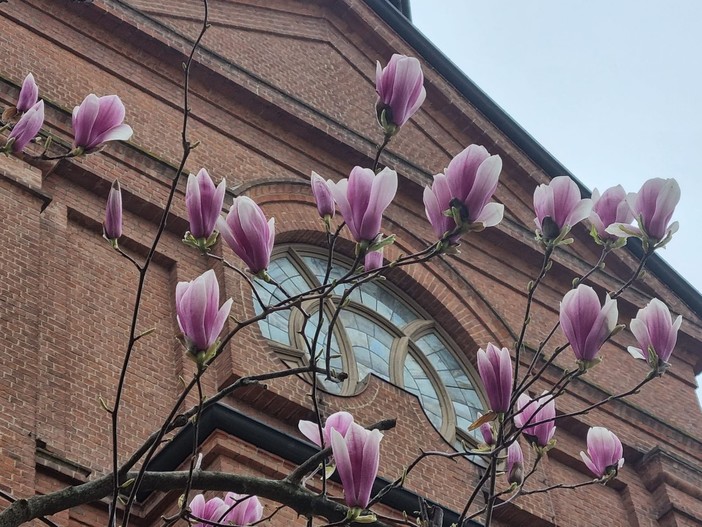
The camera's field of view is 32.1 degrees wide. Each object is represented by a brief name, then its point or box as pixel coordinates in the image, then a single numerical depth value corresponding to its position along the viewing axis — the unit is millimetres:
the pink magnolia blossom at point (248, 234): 5363
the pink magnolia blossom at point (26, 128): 6246
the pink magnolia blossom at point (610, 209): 6352
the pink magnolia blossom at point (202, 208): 5430
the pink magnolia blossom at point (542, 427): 6688
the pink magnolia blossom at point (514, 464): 6895
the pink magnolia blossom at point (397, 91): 5574
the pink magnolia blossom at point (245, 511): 6207
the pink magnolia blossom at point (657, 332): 5934
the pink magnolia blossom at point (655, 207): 5922
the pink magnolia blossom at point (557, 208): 5902
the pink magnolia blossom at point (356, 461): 4973
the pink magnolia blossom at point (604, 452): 6785
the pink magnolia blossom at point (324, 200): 5836
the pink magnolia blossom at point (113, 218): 5754
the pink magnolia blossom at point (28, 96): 6418
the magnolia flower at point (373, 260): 6848
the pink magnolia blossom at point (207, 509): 6051
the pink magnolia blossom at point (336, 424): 5637
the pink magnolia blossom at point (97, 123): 5949
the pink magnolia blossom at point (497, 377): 5734
